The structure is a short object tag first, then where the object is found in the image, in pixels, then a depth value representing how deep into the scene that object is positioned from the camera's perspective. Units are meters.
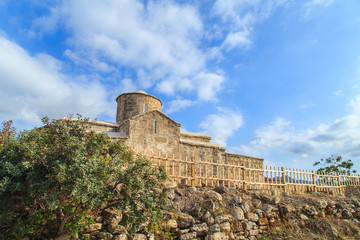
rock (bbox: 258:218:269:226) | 9.34
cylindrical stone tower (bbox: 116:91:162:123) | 20.14
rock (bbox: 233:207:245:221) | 8.90
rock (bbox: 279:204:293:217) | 10.06
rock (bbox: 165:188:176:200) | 8.41
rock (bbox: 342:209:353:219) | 12.10
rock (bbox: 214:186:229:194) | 10.16
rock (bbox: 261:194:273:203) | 10.44
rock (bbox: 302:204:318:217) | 10.77
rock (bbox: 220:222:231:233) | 8.16
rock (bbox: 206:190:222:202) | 9.28
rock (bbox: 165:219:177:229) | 7.47
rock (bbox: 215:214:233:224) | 8.24
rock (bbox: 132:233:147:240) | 6.77
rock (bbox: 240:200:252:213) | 9.39
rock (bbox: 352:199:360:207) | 13.45
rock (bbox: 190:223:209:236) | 7.73
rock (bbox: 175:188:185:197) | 9.07
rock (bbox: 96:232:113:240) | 6.53
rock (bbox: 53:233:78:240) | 6.23
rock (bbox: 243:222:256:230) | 8.88
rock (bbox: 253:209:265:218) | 9.53
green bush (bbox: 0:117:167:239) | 5.11
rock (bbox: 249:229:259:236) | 8.88
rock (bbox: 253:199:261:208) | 9.97
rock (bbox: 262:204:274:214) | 9.78
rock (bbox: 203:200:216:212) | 8.53
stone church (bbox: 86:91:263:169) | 16.48
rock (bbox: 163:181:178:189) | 9.07
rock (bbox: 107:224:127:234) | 6.75
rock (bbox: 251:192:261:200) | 10.63
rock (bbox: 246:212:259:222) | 9.20
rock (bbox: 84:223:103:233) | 6.60
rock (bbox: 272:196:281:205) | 10.41
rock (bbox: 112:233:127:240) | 6.60
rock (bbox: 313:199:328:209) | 11.34
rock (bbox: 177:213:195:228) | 7.75
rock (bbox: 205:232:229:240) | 7.64
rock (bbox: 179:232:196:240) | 7.45
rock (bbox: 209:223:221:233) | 7.92
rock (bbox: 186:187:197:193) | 9.57
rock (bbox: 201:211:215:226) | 8.11
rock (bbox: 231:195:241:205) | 9.54
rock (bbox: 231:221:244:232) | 8.59
